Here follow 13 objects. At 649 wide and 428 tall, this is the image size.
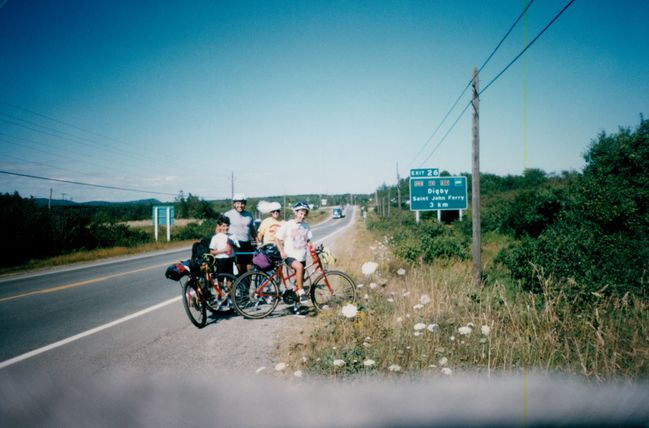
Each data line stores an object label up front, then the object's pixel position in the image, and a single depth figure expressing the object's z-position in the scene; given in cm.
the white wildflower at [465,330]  329
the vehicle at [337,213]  6731
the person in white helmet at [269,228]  627
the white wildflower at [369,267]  444
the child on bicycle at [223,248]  527
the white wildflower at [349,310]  365
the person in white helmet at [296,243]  517
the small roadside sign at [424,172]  1606
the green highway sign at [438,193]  1605
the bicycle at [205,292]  488
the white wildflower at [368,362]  304
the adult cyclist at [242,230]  593
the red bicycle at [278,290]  524
